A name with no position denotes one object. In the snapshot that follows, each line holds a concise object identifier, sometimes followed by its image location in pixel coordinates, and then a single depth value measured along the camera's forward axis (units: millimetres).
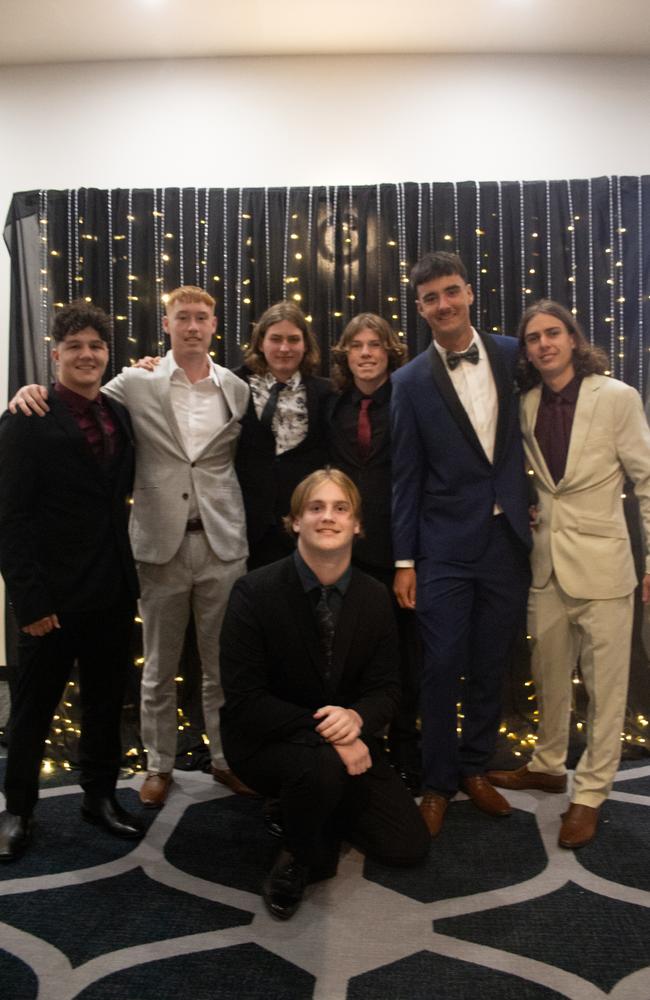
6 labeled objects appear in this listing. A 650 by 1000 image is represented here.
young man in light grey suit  2580
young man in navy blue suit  2479
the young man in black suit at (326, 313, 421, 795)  2670
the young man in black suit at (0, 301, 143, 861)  2229
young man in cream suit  2410
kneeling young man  2076
